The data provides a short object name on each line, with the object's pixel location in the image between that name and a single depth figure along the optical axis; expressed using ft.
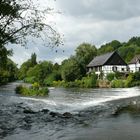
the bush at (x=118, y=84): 114.40
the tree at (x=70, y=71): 147.82
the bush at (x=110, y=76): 132.26
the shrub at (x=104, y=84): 121.22
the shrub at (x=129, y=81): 113.30
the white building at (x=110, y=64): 150.09
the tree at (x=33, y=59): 303.54
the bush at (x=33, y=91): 80.19
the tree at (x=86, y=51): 191.35
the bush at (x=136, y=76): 119.25
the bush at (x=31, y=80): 175.14
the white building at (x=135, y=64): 153.84
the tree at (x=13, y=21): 38.89
